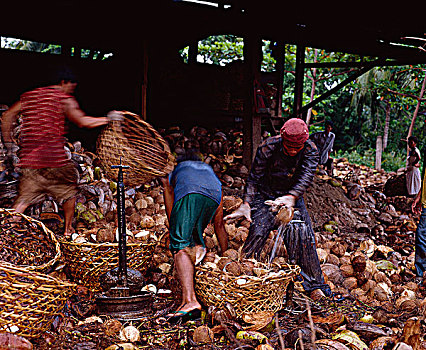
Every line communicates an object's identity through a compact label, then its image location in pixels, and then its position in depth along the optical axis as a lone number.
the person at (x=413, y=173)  9.07
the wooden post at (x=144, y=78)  6.00
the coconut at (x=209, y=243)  4.23
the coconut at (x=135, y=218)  4.78
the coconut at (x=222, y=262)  3.43
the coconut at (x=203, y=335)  2.70
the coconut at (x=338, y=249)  4.63
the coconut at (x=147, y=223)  4.66
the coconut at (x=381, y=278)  4.12
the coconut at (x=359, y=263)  4.14
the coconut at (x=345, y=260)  4.30
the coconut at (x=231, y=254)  3.80
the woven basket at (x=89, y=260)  3.30
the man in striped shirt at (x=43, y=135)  3.67
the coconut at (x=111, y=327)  2.73
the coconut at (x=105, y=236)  3.92
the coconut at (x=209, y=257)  3.72
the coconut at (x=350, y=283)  3.97
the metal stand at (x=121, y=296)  2.96
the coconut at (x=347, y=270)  4.18
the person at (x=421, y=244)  4.34
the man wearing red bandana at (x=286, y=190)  3.48
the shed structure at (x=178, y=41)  6.55
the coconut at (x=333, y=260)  4.34
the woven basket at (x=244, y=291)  2.93
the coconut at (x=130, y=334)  2.68
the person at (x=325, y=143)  10.37
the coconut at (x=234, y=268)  3.27
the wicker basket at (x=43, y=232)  2.73
